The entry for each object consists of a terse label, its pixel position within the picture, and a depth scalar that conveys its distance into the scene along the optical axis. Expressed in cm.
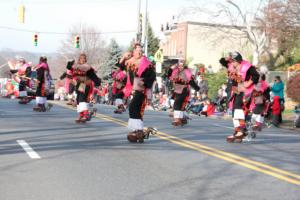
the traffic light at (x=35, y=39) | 4756
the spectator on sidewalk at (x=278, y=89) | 2417
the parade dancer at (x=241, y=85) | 1359
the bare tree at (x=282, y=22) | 3838
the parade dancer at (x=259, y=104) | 1817
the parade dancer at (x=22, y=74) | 2484
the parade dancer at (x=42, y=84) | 2131
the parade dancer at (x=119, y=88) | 2228
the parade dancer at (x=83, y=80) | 1702
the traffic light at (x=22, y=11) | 3763
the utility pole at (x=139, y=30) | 4525
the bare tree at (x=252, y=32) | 4775
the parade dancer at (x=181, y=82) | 1816
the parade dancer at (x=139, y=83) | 1277
